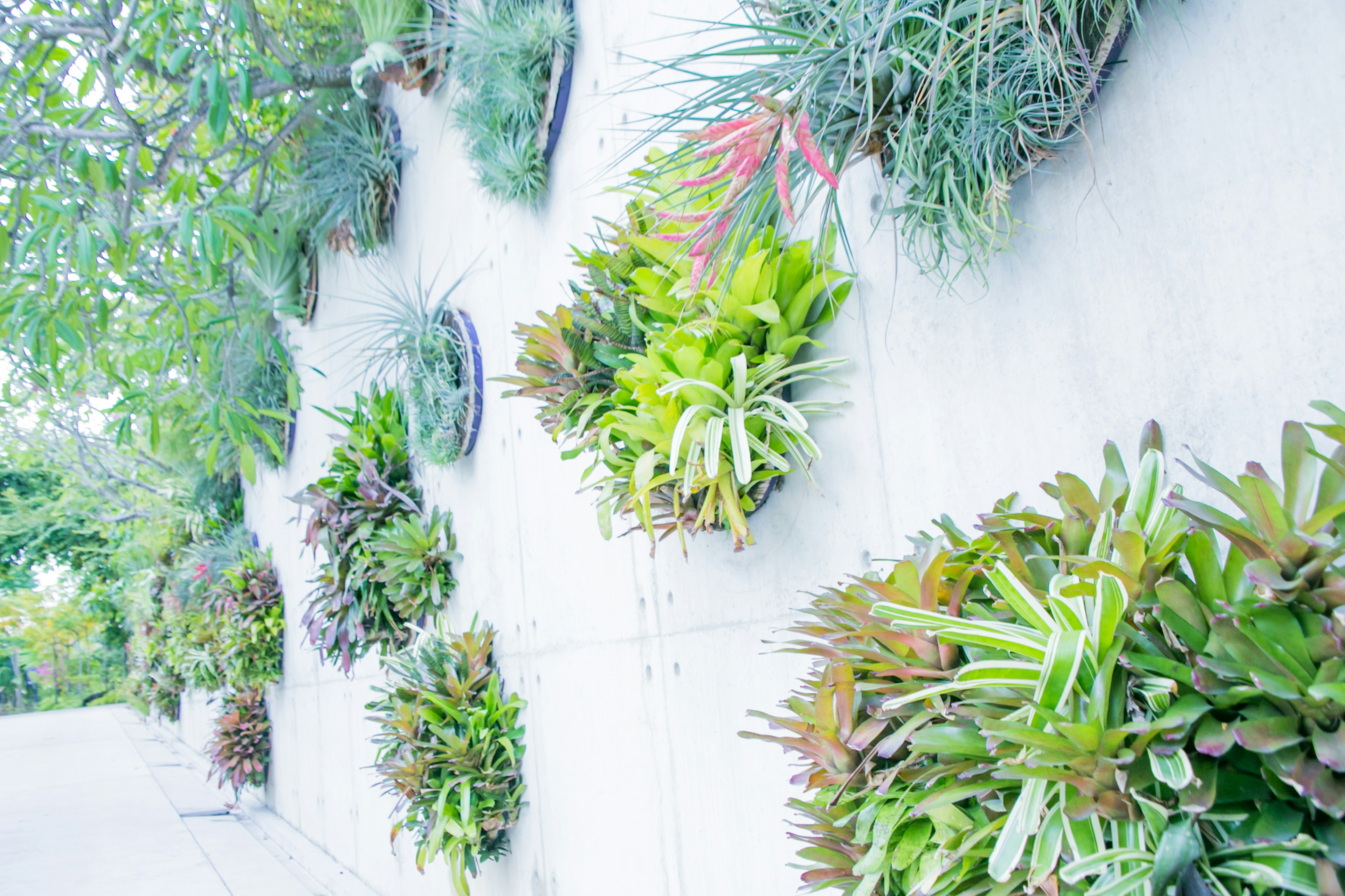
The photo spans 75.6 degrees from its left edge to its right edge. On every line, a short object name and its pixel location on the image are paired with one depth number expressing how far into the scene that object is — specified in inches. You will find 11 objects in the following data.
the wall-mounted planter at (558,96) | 81.4
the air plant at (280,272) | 154.3
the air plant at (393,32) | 103.9
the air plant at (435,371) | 104.2
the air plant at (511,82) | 82.0
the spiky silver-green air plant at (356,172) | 125.6
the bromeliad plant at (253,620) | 195.3
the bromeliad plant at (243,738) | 217.6
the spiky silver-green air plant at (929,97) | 34.7
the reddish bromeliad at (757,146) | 31.6
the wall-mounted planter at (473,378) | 102.3
